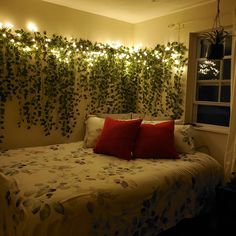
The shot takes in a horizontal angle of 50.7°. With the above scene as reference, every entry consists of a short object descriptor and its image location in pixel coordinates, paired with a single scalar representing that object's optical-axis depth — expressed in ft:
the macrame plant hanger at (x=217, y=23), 8.95
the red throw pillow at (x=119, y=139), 8.21
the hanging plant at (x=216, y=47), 7.68
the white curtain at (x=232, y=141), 8.13
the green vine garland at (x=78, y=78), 9.14
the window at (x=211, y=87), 9.58
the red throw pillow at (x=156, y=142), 8.26
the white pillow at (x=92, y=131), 9.41
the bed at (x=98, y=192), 4.82
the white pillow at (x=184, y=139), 8.89
